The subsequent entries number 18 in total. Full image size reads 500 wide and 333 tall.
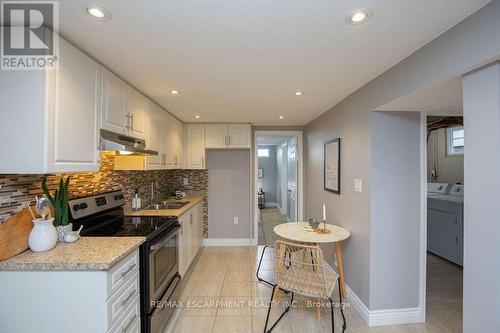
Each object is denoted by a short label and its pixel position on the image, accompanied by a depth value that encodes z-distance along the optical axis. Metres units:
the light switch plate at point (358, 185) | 2.33
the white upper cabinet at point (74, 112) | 1.37
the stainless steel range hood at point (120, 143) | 1.82
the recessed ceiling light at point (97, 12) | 1.17
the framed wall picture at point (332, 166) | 2.87
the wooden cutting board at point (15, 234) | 1.30
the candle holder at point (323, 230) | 2.49
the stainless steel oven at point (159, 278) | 1.71
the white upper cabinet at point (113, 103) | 1.84
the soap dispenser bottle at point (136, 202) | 2.89
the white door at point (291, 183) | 4.64
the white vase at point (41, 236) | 1.38
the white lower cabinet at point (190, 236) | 2.81
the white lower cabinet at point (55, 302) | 1.27
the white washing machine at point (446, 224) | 3.37
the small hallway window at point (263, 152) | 8.98
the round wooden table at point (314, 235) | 2.25
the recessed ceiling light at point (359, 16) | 1.19
